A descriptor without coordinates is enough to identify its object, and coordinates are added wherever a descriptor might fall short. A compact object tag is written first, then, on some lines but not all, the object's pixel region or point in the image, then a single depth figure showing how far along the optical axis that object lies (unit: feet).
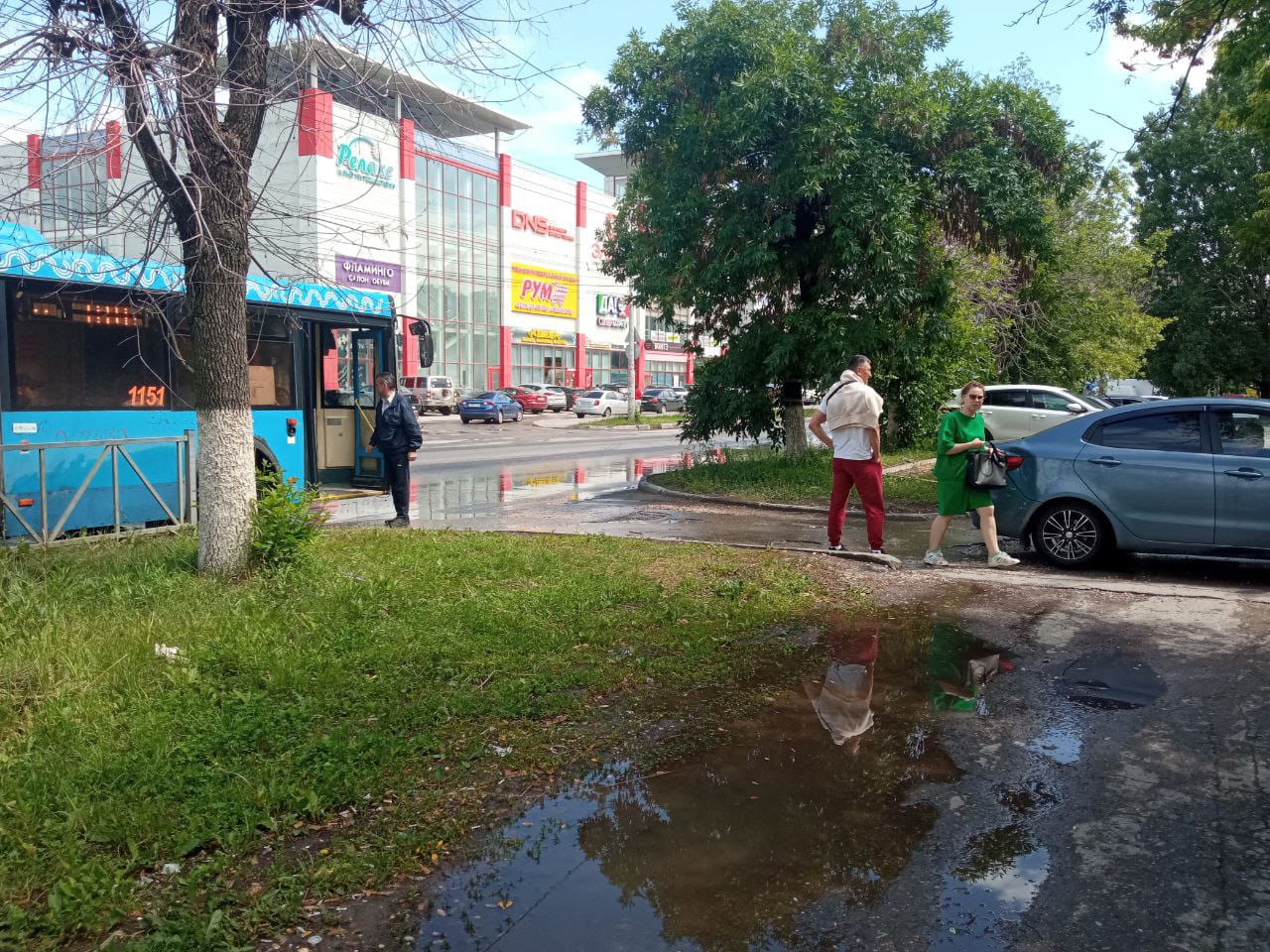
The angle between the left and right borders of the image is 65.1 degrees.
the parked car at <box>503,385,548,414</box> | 167.73
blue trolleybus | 30.14
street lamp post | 132.87
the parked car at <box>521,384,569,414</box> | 174.91
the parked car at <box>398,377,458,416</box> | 153.48
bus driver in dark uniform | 37.83
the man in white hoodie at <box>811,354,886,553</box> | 29.84
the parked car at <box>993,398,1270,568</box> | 26.94
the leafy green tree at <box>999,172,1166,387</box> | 90.17
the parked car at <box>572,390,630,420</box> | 168.25
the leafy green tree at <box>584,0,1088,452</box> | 46.73
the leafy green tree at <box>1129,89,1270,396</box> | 129.59
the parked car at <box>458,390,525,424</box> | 147.43
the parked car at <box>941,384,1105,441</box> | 67.56
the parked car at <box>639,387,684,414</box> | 187.83
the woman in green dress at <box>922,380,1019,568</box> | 29.22
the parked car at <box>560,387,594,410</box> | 182.19
